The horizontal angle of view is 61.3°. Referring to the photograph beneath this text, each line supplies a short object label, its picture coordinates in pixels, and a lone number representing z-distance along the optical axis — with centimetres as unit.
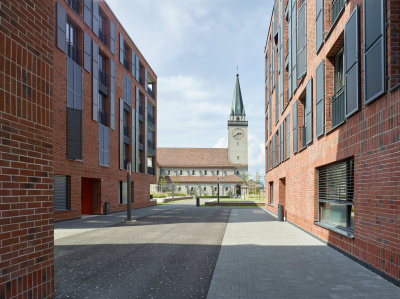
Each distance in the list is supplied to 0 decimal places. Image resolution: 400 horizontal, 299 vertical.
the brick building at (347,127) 613
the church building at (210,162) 8188
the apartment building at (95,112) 1728
